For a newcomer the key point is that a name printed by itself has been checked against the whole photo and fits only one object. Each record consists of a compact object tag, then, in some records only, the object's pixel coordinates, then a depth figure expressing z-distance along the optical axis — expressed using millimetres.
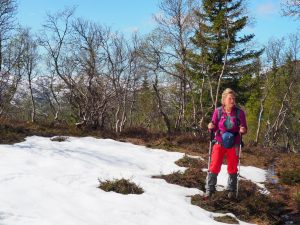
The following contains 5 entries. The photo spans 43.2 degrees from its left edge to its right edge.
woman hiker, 7801
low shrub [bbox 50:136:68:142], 13055
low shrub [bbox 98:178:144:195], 7406
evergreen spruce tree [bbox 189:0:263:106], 25562
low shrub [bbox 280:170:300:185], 10222
